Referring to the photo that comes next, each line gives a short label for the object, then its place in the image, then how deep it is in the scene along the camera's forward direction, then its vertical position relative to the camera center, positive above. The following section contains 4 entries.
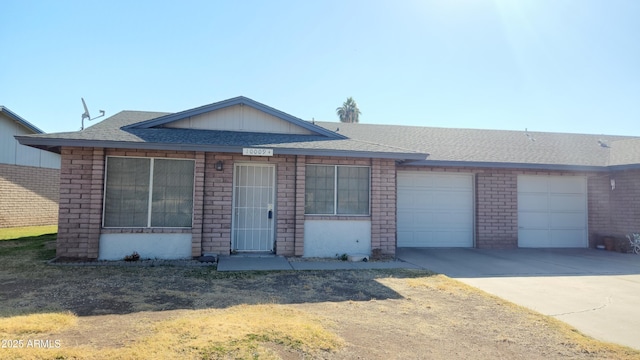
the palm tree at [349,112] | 43.75 +10.68
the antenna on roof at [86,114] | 13.82 +3.08
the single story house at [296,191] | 8.17 +0.21
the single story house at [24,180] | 14.64 +0.58
